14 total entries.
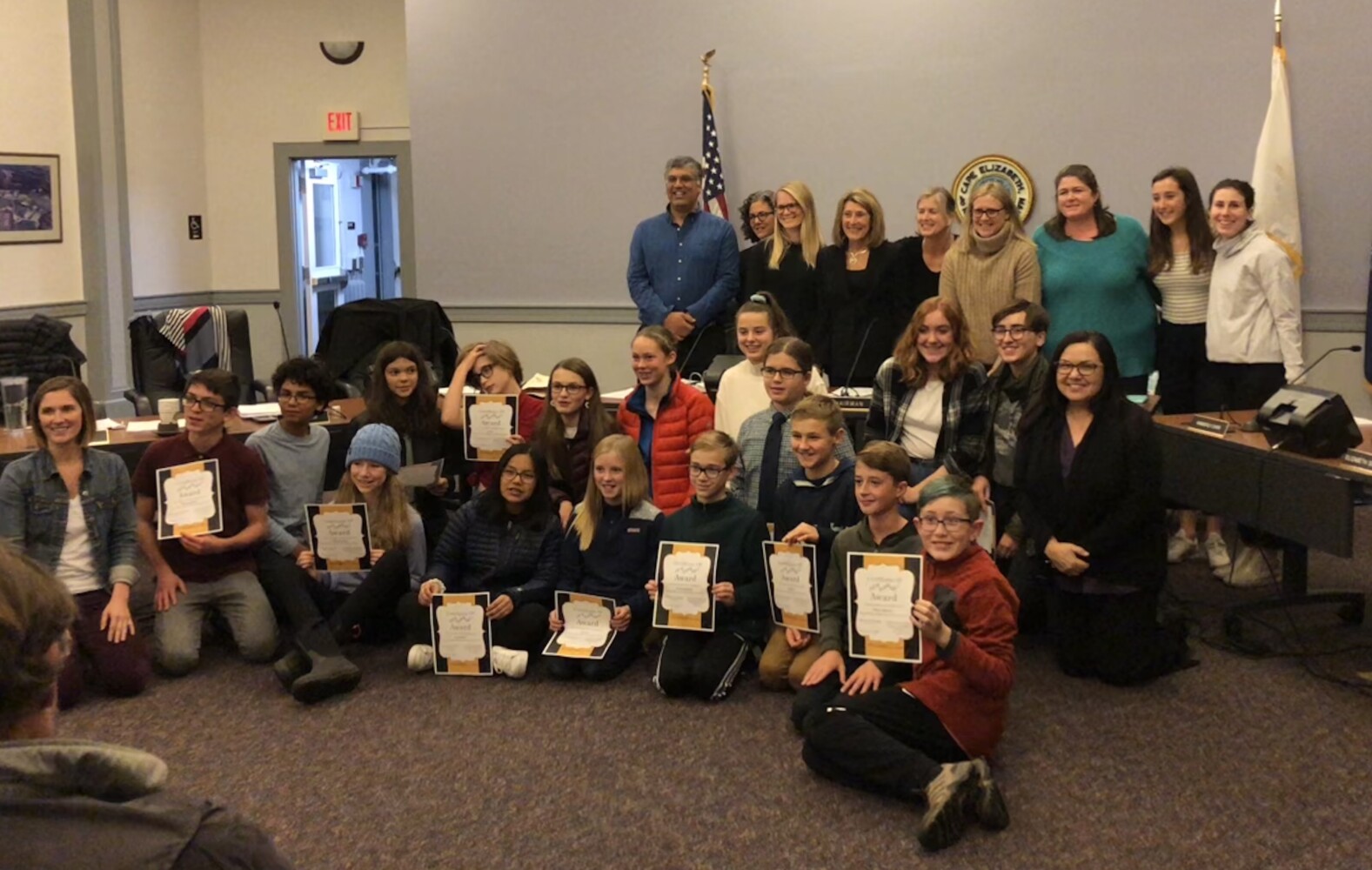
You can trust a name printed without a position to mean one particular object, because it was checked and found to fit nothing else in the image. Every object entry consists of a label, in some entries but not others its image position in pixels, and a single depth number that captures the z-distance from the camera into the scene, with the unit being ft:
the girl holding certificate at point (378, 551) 14.29
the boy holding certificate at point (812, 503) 12.77
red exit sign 30.68
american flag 23.95
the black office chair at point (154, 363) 21.86
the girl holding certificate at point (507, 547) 14.02
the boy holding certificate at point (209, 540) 13.93
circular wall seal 22.72
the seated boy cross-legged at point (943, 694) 10.18
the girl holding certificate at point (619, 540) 13.62
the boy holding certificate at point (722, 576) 12.80
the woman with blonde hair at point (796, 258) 17.85
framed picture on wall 26.05
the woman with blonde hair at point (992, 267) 15.75
